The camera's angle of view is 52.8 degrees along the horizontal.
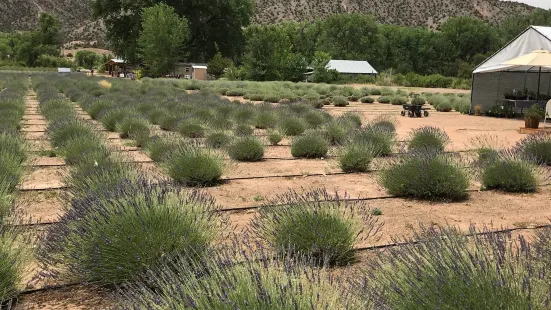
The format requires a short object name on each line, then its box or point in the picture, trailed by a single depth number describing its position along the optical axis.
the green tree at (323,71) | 68.37
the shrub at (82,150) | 9.12
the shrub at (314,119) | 18.81
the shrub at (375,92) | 44.85
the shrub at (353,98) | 39.41
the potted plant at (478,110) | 26.62
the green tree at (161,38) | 64.00
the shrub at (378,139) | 12.69
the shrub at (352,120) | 17.07
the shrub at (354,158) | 11.03
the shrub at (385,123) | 17.05
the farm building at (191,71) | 68.50
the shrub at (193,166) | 9.30
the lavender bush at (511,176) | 9.11
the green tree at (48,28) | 118.31
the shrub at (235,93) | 39.91
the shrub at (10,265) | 4.45
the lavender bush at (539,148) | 11.60
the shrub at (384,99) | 37.00
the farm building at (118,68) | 86.34
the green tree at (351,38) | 101.31
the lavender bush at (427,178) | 8.48
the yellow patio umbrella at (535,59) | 19.36
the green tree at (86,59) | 137.25
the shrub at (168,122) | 17.75
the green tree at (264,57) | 62.00
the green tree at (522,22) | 89.81
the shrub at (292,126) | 17.12
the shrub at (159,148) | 10.98
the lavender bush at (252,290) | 2.94
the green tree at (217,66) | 71.12
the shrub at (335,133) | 15.23
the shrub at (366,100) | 37.06
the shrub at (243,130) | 15.66
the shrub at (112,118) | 17.52
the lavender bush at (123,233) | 4.72
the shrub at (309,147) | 12.92
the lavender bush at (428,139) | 13.02
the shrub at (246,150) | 12.30
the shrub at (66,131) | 12.38
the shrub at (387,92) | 43.05
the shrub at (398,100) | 35.25
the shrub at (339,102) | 32.66
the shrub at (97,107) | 21.00
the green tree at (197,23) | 78.12
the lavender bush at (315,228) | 5.45
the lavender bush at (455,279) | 3.12
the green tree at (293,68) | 66.25
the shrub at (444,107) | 29.92
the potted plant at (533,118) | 18.36
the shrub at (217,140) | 13.61
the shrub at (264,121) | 18.94
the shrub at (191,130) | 15.70
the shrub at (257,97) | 35.06
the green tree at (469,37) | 94.50
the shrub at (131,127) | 15.55
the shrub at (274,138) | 15.16
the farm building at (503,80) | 24.94
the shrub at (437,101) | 30.61
